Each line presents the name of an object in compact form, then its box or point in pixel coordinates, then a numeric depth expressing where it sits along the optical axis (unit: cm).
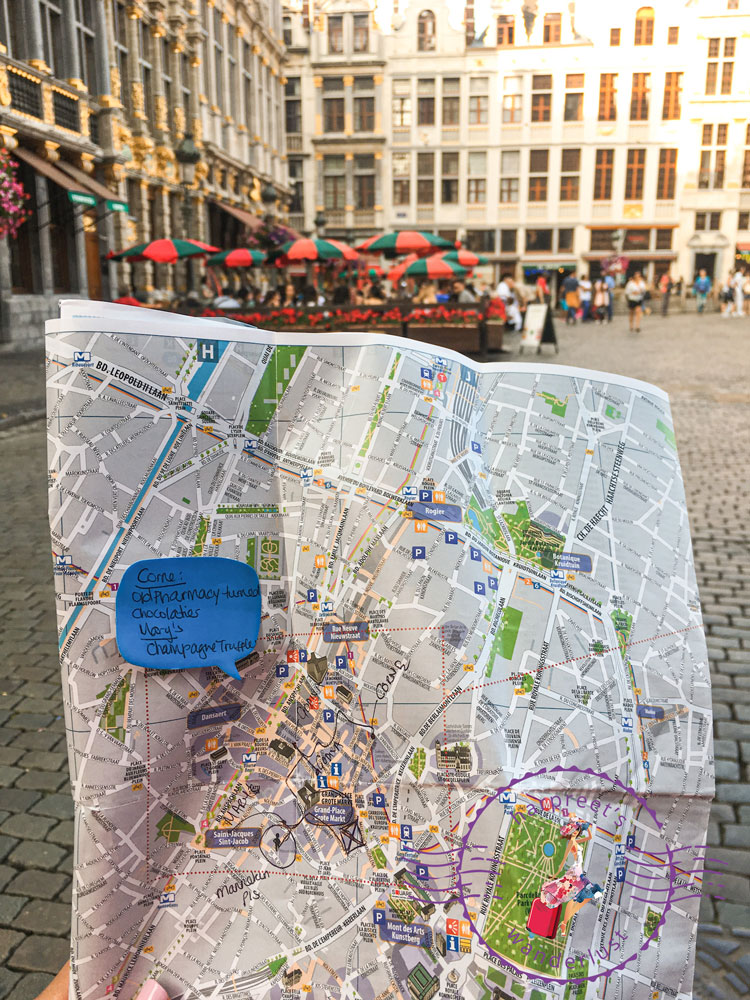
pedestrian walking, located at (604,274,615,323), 3500
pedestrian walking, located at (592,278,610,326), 3453
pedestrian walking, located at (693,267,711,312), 4044
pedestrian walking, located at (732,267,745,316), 3534
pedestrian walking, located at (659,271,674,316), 3822
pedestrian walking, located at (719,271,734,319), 3672
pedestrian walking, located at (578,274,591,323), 3588
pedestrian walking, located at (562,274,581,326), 3381
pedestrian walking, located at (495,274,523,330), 2594
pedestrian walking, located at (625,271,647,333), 2838
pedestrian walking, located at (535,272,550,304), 3146
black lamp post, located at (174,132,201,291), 2378
